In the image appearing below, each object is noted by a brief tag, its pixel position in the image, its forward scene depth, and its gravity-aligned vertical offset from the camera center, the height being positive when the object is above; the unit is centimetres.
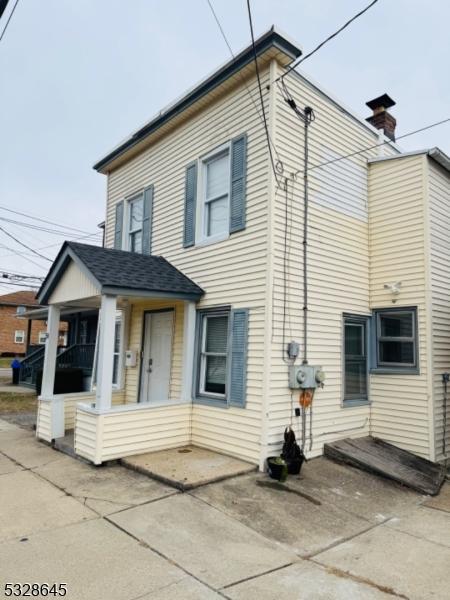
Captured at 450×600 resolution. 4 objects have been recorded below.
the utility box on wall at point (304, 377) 611 -38
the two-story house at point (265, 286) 617 +104
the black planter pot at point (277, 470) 537 -154
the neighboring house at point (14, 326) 3459 +131
